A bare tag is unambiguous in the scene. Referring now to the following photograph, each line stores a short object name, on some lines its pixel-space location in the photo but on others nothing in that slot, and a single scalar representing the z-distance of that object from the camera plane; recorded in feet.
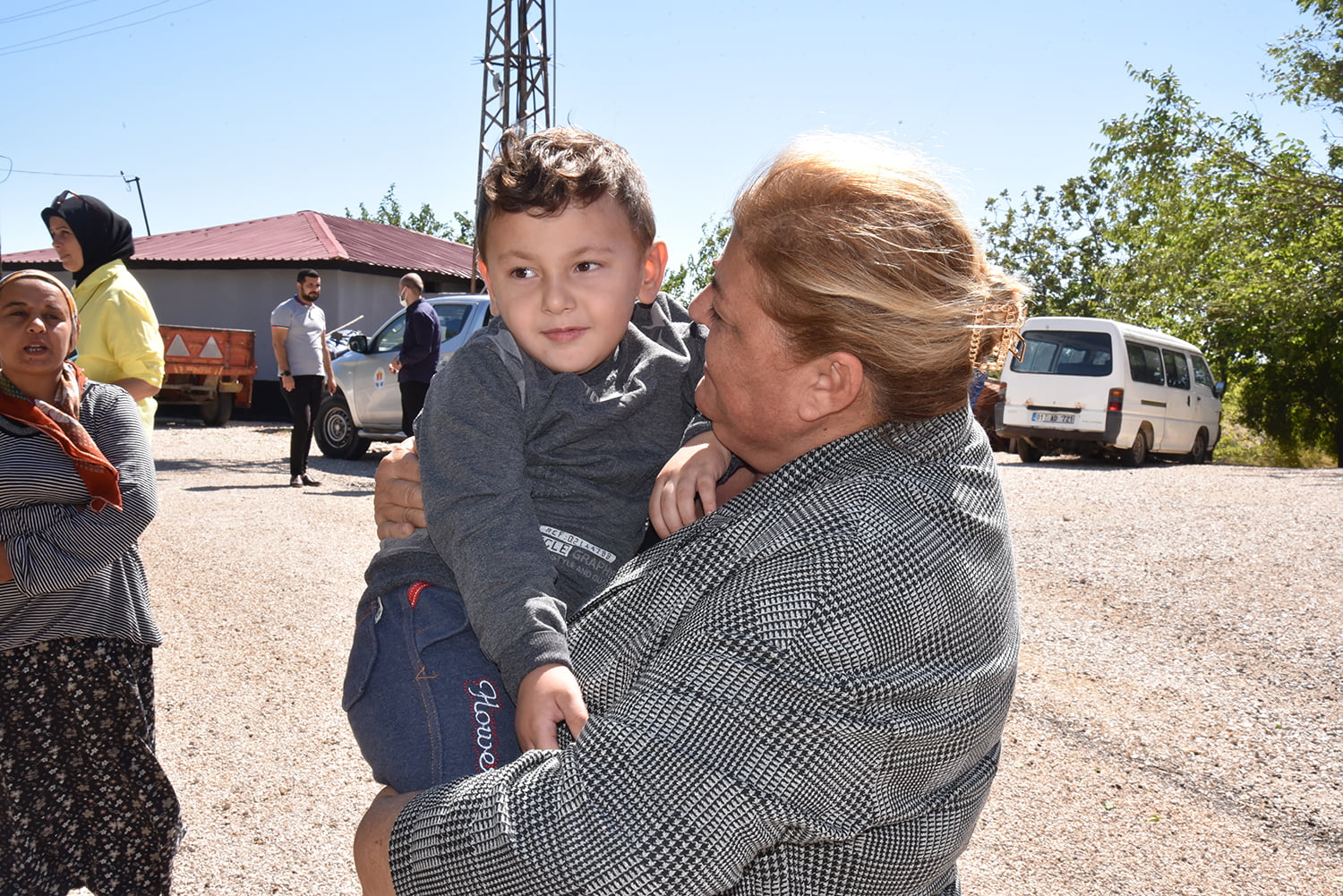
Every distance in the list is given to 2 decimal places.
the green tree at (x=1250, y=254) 71.05
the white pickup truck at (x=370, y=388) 43.42
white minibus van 56.34
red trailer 63.57
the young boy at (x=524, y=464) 5.29
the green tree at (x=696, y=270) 131.55
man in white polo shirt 37.17
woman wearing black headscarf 13.00
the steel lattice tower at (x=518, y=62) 66.85
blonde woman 3.83
